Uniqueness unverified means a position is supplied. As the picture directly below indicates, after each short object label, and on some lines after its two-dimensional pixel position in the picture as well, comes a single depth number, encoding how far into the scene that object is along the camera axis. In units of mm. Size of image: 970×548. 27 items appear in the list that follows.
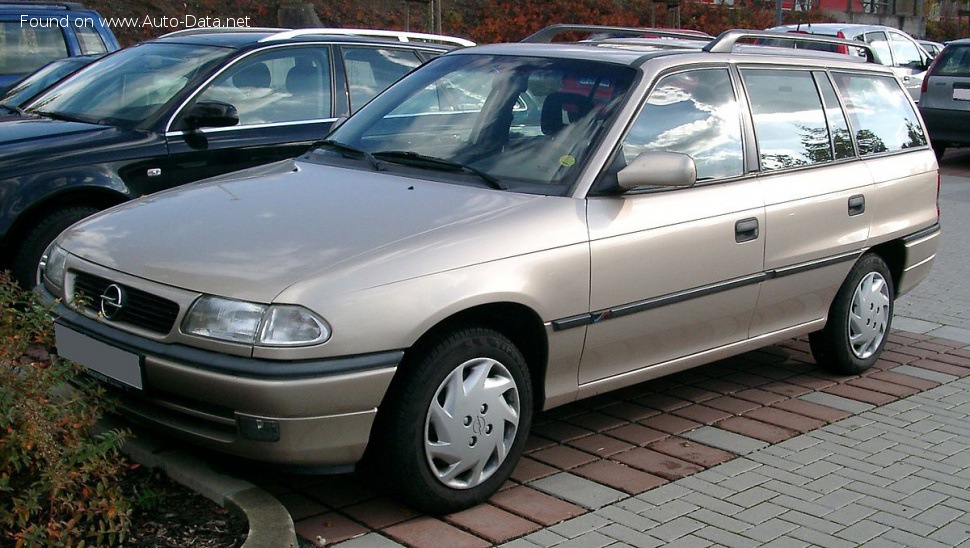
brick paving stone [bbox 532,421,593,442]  5230
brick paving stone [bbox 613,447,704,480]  4836
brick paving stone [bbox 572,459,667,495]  4656
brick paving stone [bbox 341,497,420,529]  4207
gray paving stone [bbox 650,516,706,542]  4184
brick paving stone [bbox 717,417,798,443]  5355
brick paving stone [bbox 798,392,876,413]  5879
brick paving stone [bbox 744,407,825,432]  5539
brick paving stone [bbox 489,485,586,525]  4316
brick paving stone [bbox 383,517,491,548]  4047
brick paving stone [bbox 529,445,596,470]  4891
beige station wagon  3928
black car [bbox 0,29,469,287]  6383
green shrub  3355
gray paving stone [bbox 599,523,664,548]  4113
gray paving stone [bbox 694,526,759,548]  4152
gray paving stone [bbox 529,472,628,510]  4484
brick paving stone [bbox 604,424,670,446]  5227
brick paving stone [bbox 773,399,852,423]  5715
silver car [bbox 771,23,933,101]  20719
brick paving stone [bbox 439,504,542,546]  4141
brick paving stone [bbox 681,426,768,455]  5184
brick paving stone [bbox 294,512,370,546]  4062
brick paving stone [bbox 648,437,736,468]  5000
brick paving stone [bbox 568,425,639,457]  5062
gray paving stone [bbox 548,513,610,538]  4176
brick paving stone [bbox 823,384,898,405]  6039
